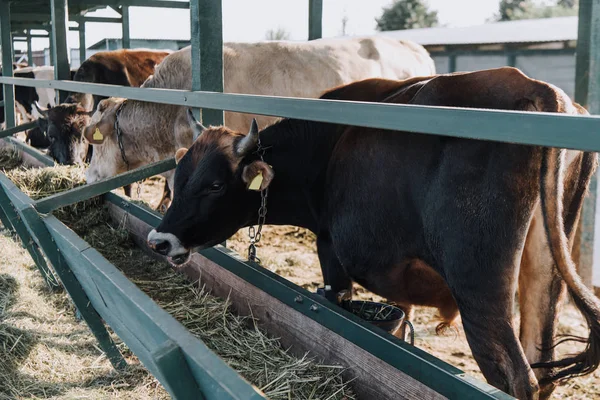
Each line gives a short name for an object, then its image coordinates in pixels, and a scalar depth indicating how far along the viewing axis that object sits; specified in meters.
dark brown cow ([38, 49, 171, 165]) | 8.11
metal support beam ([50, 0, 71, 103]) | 6.88
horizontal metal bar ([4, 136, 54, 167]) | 6.31
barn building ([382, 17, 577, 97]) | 13.27
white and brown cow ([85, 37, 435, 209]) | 6.00
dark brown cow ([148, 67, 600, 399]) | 2.41
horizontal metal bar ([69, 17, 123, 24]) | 12.88
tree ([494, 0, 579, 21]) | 58.00
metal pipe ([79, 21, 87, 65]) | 14.02
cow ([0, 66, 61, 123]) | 14.30
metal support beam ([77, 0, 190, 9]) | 9.20
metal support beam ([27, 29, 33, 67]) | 20.66
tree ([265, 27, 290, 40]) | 75.50
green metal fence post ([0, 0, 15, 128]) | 9.39
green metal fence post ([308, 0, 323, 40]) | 6.90
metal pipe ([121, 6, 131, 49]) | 11.21
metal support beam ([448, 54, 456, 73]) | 14.91
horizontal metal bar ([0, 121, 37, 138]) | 7.88
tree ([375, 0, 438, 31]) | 57.50
